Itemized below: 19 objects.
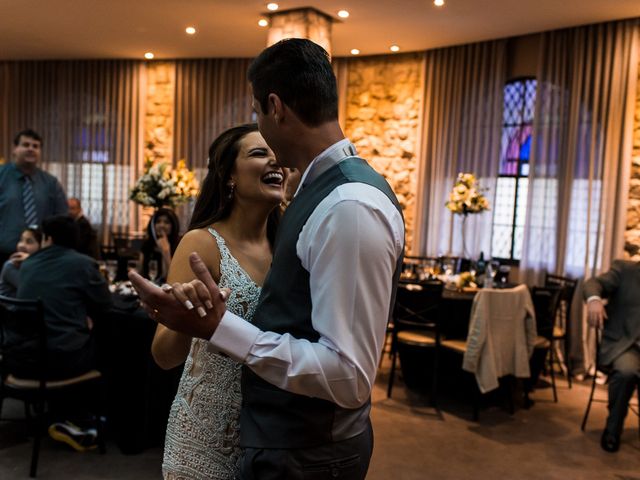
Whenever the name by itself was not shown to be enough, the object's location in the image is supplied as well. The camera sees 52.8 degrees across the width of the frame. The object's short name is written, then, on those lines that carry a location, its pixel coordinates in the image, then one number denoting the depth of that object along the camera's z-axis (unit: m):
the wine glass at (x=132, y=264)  5.06
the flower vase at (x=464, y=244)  7.99
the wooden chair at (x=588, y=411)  4.80
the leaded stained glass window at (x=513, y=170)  7.86
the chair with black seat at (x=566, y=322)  5.85
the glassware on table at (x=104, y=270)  4.93
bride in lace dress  1.59
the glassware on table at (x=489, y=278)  5.61
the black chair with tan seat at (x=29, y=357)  3.59
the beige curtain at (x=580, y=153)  6.82
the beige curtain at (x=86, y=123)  10.27
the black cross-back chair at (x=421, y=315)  5.25
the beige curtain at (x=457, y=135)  8.02
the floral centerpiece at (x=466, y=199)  6.52
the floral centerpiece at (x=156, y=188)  5.27
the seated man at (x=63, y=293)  3.76
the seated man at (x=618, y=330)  4.50
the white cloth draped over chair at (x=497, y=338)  4.94
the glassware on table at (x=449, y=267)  6.91
